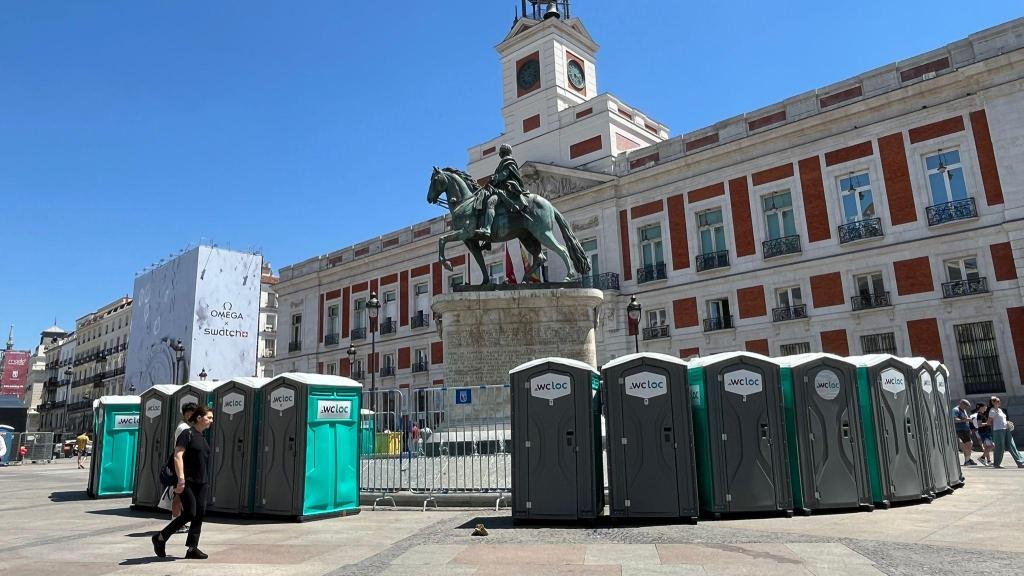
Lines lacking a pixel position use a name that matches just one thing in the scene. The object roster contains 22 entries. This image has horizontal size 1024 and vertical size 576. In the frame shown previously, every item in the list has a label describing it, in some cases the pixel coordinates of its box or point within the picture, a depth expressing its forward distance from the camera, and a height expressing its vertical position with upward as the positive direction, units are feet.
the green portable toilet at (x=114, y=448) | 39.11 +0.02
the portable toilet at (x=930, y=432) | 27.81 -0.68
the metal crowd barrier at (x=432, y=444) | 31.55 -0.42
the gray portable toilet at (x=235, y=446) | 28.32 -0.10
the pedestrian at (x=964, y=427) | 47.34 -0.89
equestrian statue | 45.65 +14.29
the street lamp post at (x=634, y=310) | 66.48 +11.35
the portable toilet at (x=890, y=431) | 26.05 -0.54
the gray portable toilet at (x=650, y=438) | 23.94 -0.38
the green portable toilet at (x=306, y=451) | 27.20 -0.42
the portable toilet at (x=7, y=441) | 89.97 +1.49
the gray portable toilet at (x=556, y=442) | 24.35 -0.40
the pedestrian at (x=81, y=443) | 83.23 +0.77
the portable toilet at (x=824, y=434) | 25.12 -0.52
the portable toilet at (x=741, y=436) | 24.47 -0.47
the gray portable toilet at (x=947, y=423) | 30.76 -0.36
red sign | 177.47 +20.42
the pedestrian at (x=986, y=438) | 46.26 -1.66
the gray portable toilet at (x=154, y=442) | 32.53 +0.22
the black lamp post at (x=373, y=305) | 77.01 +14.94
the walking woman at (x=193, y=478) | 19.38 -0.97
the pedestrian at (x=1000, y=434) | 42.98 -1.31
